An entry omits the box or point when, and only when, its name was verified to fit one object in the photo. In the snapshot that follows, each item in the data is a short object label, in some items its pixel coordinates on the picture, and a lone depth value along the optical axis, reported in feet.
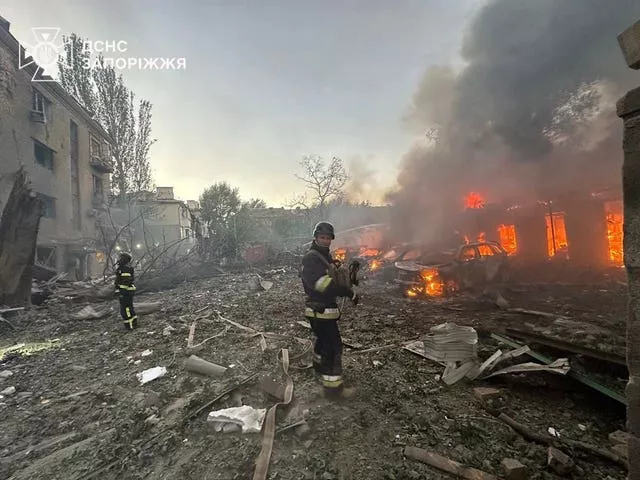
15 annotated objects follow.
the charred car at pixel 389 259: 37.56
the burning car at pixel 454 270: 29.71
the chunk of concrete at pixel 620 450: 7.83
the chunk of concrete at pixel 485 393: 10.66
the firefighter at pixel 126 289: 20.90
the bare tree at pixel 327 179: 104.73
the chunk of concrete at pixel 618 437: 8.18
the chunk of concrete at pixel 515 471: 7.11
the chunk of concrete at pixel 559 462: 7.33
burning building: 47.24
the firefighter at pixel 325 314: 10.90
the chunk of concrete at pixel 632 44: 5.09
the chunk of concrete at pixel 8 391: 13.03
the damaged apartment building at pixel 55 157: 42.42
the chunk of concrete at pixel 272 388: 10.96
